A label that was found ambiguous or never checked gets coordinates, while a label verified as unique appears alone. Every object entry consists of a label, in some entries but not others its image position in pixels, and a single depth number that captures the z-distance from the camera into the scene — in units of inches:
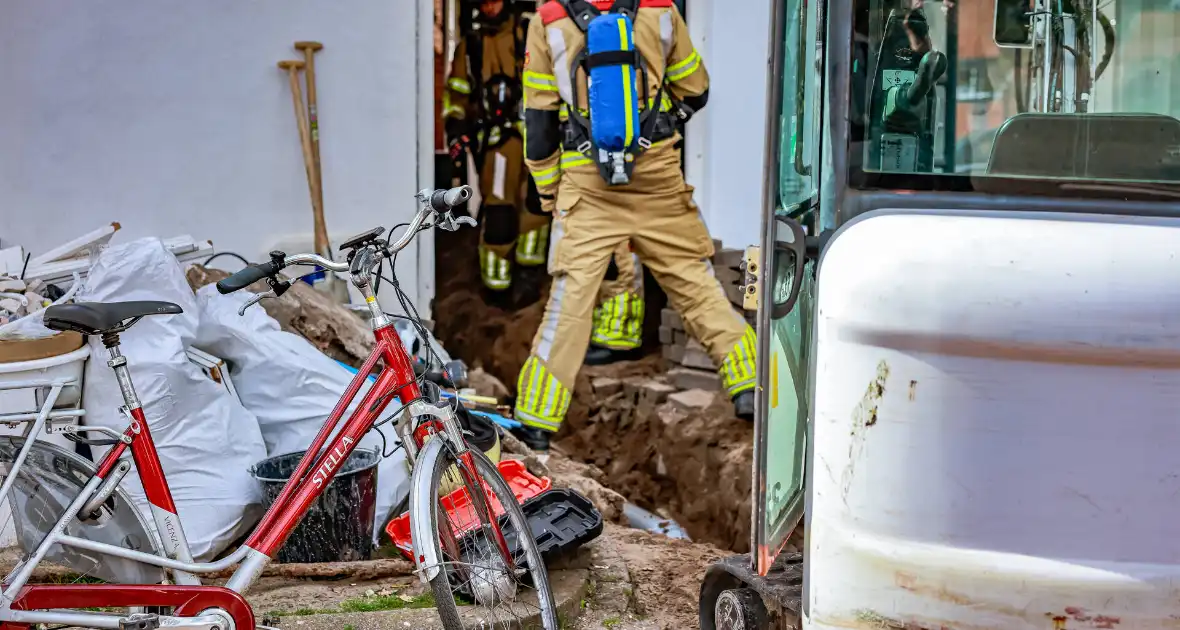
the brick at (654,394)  469.4
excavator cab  145.9
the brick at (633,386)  486.9
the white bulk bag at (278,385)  297.1
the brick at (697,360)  470.3
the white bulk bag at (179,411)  265.0
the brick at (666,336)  501.4
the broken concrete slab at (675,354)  489.0
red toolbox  231.0
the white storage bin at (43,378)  211.9
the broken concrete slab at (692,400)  445.4
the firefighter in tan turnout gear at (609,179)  373.4
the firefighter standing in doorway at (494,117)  642.2
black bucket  266.4
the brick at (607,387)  495.2
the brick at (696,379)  465.4
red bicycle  199.2
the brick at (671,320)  495.8
